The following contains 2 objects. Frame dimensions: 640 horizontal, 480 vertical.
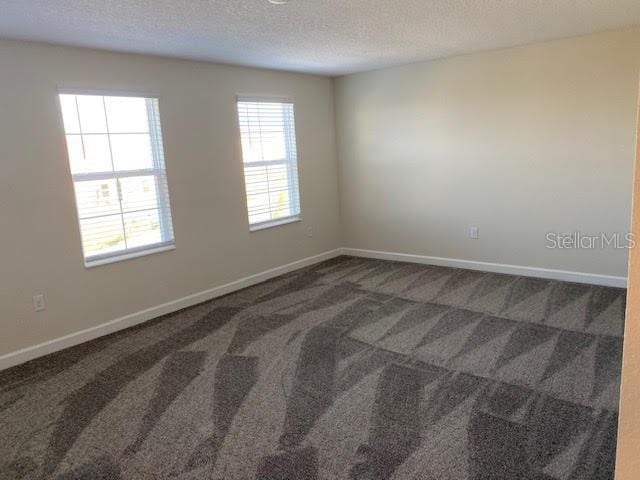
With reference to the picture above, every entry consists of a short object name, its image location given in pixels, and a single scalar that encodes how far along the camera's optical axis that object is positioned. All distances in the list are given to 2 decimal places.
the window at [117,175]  3.57
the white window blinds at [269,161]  4.82
